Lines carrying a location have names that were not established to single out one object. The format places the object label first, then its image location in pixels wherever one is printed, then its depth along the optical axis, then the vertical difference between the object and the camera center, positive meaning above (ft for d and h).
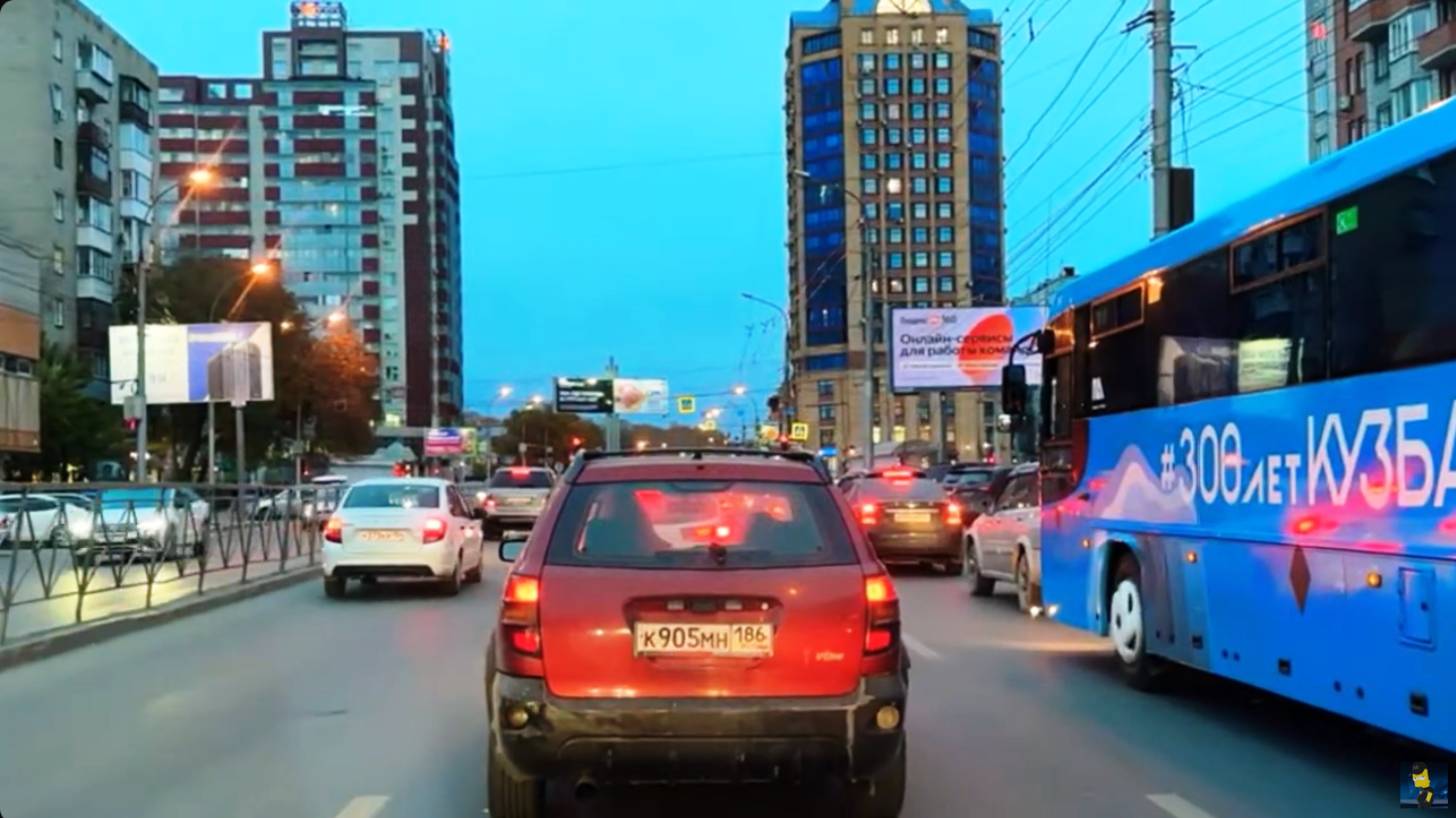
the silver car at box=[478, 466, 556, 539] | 106.11 -6.77
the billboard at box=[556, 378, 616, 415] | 298.15 +3.54
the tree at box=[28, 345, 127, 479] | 174.70 -0.31
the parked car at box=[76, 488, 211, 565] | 49.03 -4.14
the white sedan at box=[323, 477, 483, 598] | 57.11 -5.17
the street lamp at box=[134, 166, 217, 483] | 105.40 +5.67
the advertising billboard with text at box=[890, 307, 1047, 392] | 150.10 +7.06
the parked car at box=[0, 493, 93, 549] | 42.60 -3.25
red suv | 17.99 -3.32
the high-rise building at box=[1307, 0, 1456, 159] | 148.46 +42.75
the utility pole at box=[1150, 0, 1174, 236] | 58.54 +12.90
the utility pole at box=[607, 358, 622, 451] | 321.99 -3.35
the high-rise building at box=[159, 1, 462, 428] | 439.63 +77.74
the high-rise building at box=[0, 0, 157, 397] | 190.90 +38.40
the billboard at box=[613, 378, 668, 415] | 303.68 +3.40
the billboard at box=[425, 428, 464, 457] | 322.34 -6.34
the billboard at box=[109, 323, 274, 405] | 143.13 +5.62
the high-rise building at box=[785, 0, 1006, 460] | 439.63 +74.58
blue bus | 20.10 -0.66
